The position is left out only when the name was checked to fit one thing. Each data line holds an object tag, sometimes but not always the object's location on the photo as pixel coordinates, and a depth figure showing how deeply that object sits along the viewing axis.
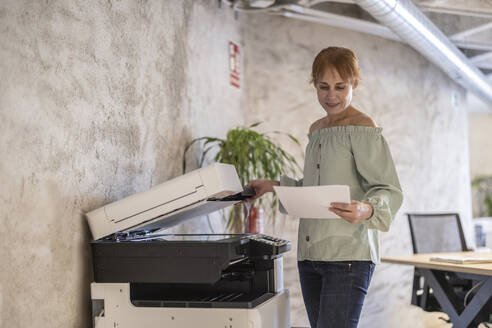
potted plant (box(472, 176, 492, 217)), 10.01
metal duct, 3.76
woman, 1.96
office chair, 3.91
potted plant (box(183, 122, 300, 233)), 3.39
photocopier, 2.04
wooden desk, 2.99
